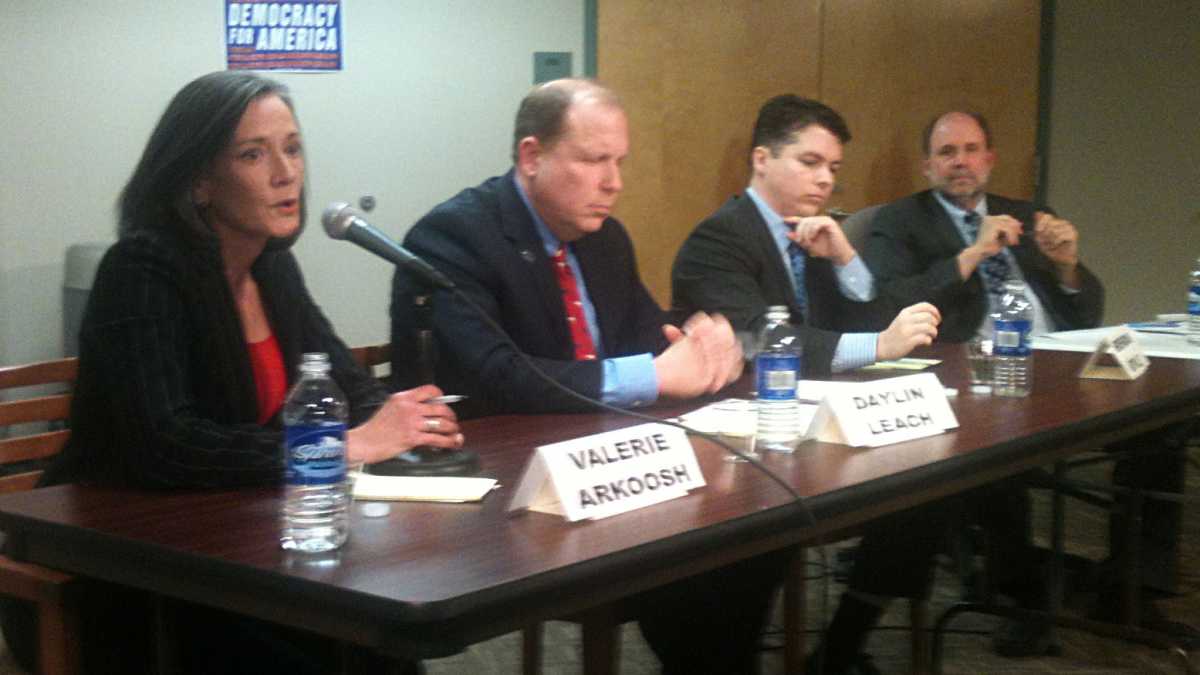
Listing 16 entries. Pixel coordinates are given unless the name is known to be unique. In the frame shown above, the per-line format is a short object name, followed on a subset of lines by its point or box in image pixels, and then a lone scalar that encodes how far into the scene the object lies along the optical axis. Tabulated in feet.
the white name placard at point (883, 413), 6.39
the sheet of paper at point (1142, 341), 10.22
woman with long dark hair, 5.37
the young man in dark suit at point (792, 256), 8.84
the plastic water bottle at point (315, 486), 4.47
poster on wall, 12.90
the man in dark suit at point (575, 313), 7.09
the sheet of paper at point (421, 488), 5.24
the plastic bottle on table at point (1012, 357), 7.97
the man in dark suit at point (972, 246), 12.02
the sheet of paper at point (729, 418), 6.69
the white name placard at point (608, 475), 4.88
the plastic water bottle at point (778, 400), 6.30
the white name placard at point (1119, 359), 8.79
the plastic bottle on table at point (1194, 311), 10.87
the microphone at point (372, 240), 5.42
